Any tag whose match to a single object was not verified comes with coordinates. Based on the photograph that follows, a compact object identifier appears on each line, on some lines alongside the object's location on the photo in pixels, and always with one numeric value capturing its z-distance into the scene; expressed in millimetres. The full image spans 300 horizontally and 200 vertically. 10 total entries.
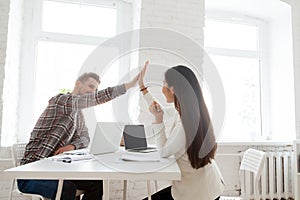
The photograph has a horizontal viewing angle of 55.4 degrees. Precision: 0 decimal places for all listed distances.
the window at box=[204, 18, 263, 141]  3582
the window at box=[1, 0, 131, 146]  2912
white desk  1069
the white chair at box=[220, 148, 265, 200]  1847
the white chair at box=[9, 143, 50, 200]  2088
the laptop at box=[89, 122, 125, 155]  1593
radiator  3119
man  1741
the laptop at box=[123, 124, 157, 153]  1667
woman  1359
